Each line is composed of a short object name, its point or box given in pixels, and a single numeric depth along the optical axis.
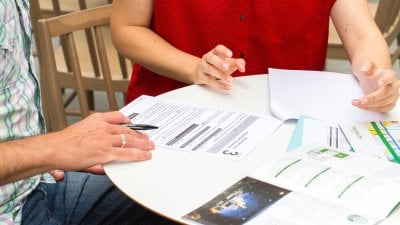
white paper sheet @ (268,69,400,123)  1.90
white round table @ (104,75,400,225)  1.63
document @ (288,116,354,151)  1.78
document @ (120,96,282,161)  1.78
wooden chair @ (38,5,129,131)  2.12
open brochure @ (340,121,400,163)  1.75
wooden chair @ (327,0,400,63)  2.93
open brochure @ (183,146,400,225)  1.56
